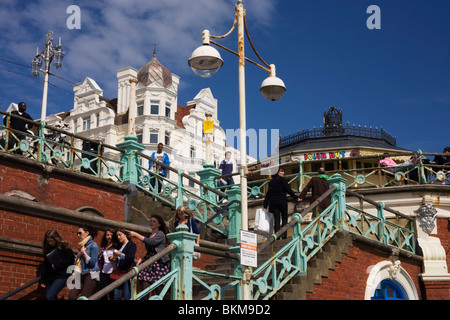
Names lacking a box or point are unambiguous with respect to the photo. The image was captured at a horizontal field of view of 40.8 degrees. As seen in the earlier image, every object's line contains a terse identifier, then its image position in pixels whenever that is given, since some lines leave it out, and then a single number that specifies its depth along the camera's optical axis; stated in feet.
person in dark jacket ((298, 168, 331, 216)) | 47.38
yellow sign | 61.52
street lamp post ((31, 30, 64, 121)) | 116.37
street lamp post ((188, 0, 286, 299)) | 34.76
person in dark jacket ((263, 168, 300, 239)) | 43.98
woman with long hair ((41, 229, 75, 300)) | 29.91
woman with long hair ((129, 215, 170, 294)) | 29.43
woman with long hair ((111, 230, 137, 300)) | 29.25
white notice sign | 31.58
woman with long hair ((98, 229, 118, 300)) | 29.81
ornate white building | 183.11
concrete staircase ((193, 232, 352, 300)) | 35.99
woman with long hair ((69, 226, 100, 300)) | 29.78
